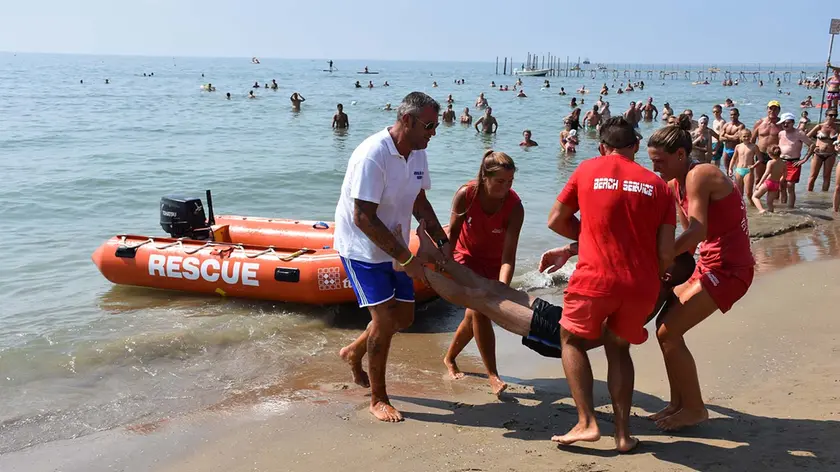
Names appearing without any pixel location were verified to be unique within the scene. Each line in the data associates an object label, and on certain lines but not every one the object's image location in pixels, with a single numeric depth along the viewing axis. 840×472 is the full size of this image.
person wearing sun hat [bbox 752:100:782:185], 11.67
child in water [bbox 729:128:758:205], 11.64
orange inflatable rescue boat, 6.70
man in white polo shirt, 3.73
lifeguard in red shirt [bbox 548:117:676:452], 3.13
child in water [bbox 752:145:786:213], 11.00
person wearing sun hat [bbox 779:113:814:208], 11.59
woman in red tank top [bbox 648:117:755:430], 3.48
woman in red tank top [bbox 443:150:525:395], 4.21
